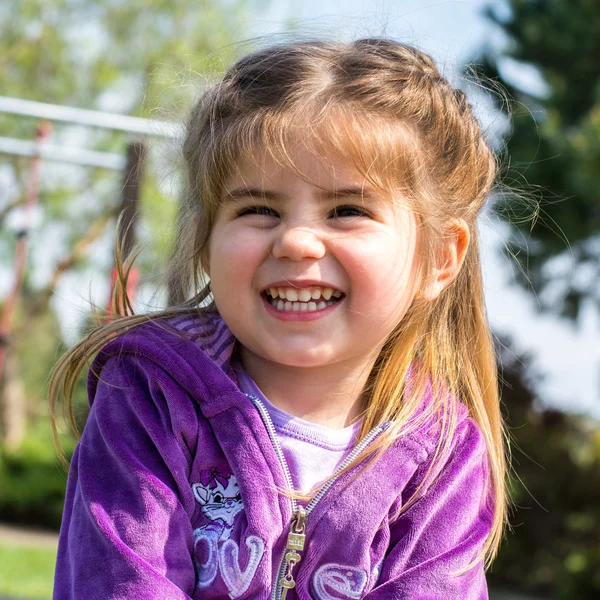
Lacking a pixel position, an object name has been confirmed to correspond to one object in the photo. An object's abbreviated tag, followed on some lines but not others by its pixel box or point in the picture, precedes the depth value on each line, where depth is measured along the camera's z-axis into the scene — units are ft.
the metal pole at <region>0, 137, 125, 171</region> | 20.13
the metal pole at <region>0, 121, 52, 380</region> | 19.25
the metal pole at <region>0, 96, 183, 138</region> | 12.79
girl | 5.09
